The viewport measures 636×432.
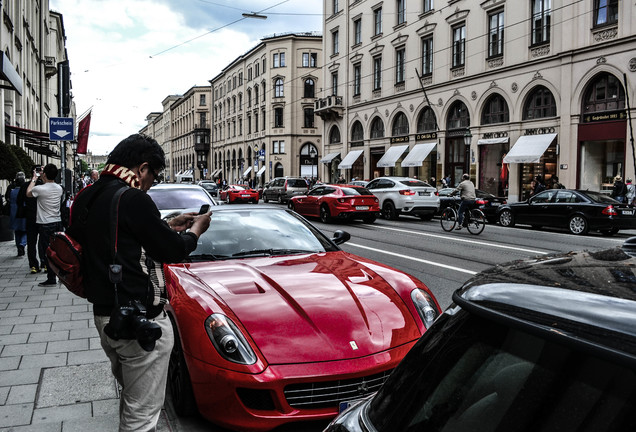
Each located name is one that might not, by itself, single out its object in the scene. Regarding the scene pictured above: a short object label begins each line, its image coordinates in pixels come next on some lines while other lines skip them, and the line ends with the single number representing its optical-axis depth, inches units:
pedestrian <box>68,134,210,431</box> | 102.4
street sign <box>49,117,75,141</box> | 476.4
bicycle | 647.1
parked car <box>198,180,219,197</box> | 1704.0
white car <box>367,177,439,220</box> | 857.5
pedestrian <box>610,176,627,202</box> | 824.9
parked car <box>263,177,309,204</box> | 1354.6
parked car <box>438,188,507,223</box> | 836.6
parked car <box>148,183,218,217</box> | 397.1
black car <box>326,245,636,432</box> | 41.9
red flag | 800.9
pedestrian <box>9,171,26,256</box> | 434.9
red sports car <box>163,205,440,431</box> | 128.5
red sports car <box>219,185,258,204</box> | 1352.1
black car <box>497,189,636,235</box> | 639.1
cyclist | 658.8
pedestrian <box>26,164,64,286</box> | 345.1
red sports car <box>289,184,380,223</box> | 776.9
